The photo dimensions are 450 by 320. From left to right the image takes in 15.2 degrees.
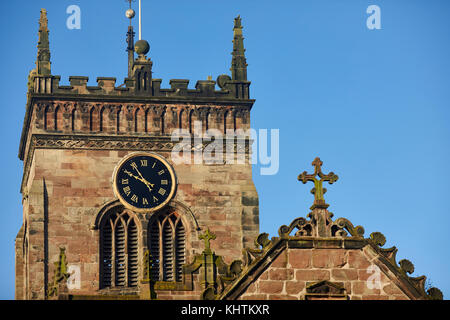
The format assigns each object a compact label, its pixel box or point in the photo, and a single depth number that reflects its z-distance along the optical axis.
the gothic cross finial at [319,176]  50.38
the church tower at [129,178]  73.50
